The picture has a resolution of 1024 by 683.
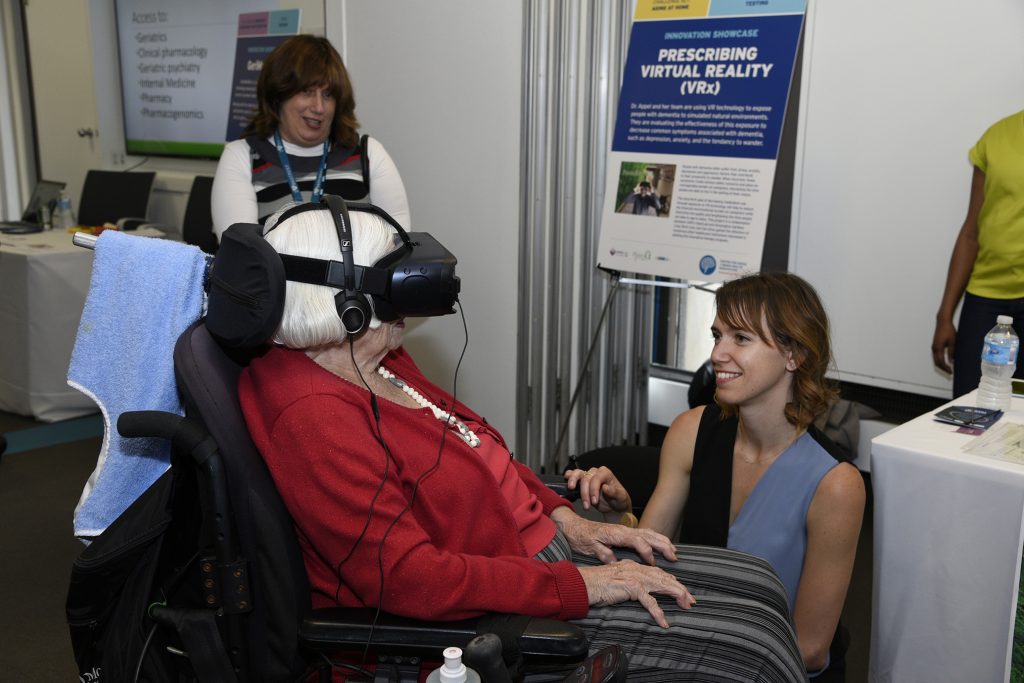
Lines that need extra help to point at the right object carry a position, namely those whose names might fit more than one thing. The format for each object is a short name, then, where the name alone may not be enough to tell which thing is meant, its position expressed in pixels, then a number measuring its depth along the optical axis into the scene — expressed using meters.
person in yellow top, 2.59
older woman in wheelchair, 1.24
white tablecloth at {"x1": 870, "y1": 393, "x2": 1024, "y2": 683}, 1.60
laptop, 5.47
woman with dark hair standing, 2.66
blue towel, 1.31
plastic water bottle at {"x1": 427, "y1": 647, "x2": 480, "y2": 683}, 1.09
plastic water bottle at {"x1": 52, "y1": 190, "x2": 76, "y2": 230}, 5.30
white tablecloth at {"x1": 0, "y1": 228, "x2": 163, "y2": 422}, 4.10
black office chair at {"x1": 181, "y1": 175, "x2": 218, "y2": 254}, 4.95
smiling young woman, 1.57
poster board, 2.88
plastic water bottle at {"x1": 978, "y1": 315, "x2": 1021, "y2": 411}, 2.02
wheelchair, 1.20
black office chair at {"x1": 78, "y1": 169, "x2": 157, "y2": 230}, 5.39
